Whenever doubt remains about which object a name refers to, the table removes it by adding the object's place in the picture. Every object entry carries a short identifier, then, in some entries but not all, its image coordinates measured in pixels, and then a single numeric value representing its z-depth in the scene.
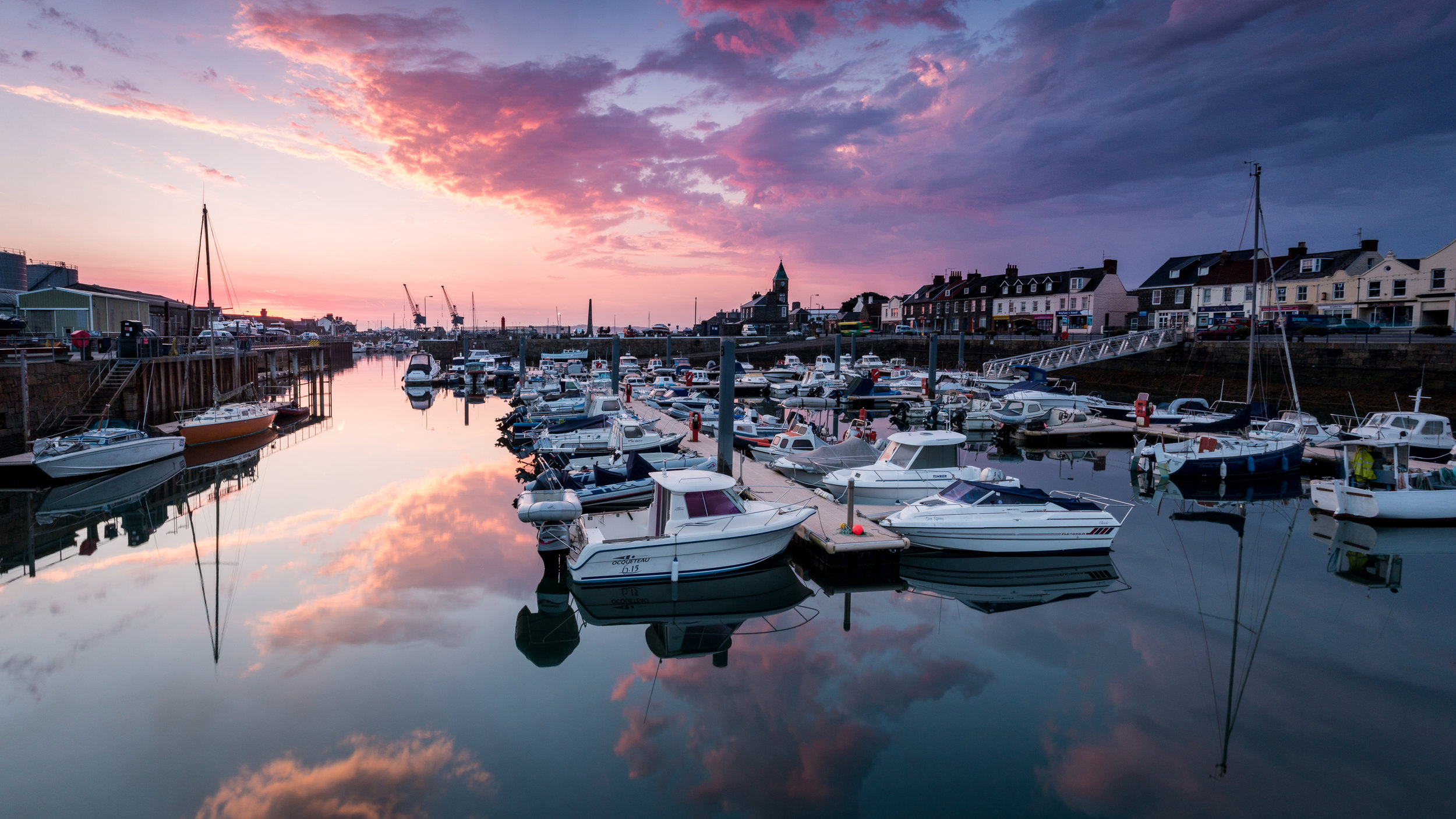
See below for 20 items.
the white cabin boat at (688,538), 14.39
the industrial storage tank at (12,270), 58.69
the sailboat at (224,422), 30.89
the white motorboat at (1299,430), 26.34
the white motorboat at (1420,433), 25.84
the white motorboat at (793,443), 24.47
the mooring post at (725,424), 21.62
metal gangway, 52.28
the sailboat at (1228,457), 24.94
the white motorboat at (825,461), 22.47
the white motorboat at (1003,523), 16.39
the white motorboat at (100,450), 23.33
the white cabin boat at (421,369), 61.03
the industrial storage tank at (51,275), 57.56
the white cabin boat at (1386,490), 18.77
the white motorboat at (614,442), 26.30
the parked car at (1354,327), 44.91
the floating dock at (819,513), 15.64
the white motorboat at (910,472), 19.72
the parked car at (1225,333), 48.31
